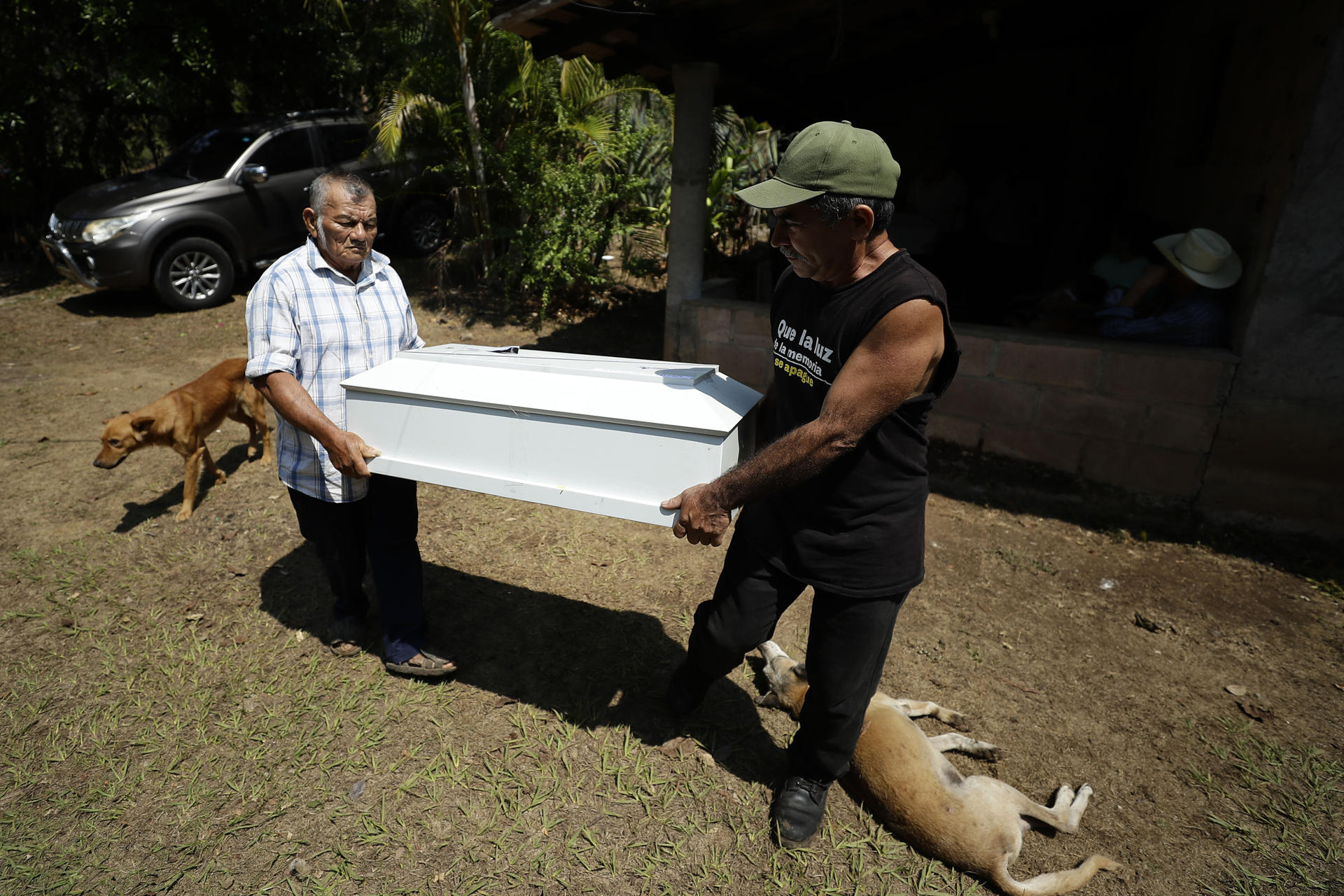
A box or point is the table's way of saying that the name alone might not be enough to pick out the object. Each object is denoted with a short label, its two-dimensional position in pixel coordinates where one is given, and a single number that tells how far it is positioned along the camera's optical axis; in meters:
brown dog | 4.02
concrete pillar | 5.44
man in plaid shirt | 2.35
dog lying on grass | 2.17
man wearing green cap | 1.69
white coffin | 1.93
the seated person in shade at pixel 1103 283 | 4.86
